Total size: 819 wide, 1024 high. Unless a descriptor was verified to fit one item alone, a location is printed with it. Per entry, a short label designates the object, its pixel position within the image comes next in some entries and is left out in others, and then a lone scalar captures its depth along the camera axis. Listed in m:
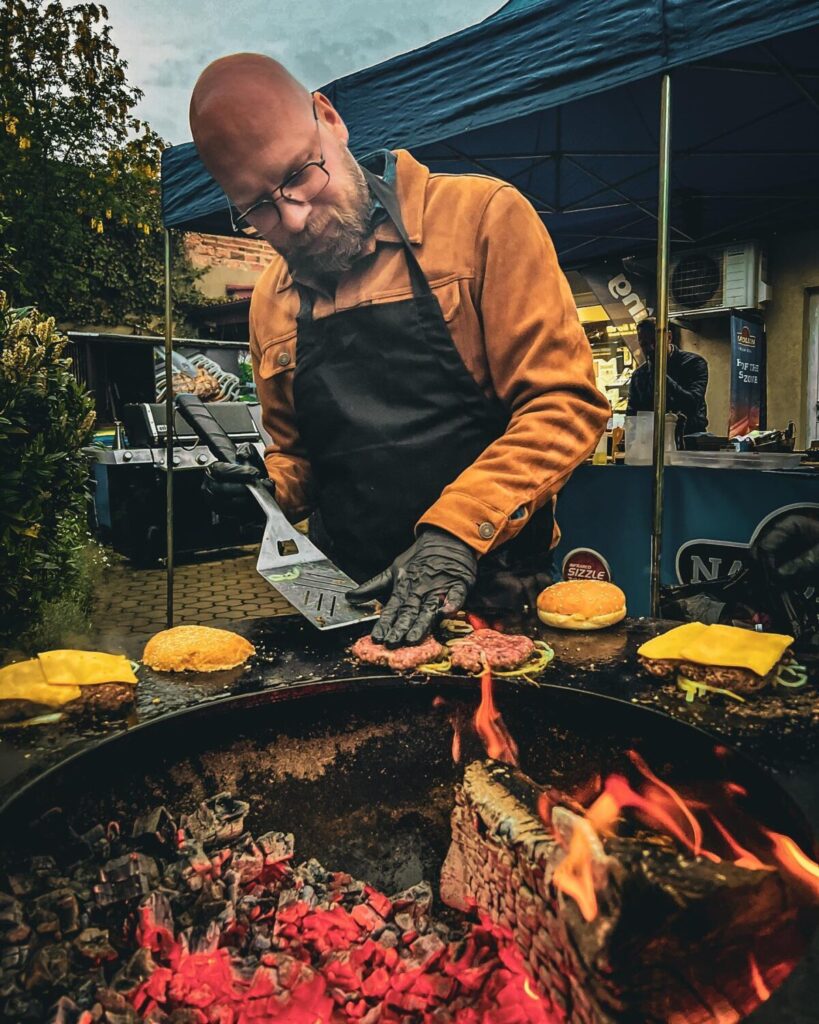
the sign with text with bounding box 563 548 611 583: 4.63
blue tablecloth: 3.85
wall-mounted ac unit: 8.01
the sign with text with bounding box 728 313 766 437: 8.20
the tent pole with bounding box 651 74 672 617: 2.68
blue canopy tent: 2.46
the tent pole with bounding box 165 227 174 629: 3.75
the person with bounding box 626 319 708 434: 6.46
